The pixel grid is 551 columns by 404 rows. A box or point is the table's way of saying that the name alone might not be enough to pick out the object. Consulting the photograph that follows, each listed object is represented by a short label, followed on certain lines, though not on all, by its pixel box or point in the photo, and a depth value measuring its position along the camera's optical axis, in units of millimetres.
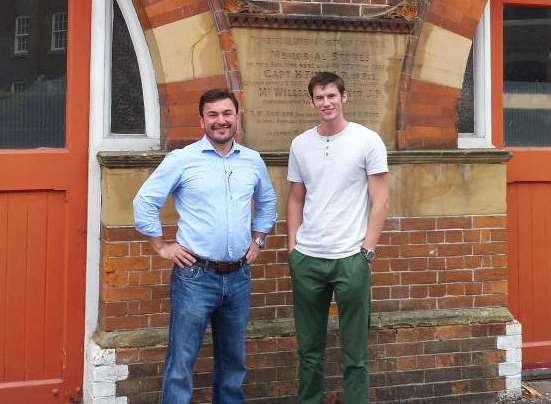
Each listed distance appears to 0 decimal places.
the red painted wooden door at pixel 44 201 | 4191
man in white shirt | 3494
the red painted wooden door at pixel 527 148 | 5008
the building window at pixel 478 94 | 4891
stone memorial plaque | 4258
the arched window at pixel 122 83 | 4223
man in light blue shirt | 3324
